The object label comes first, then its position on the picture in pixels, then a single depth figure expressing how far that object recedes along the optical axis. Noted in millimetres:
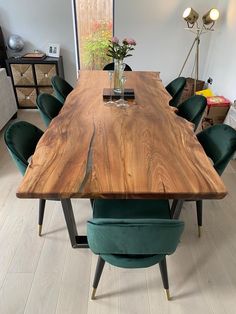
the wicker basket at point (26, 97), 3604
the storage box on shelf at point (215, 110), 3012
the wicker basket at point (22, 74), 3420
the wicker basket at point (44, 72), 3438
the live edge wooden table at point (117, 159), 1041
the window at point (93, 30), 3600
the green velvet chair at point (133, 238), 862
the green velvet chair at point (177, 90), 2559
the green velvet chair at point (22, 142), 1336
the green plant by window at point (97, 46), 3750
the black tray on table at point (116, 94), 2023
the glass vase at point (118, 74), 1948
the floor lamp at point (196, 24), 3201
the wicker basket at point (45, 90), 3604
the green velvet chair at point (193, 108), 2023
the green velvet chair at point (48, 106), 1924
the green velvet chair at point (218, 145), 1406
